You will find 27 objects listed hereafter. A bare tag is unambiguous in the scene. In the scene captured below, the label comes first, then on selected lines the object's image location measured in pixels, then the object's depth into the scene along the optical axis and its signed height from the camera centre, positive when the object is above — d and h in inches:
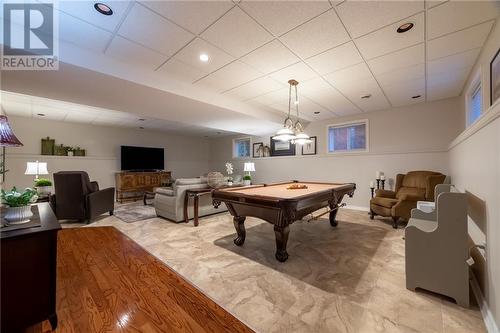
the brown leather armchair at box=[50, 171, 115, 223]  156.8 -23.6
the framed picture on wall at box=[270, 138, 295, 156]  271.1 +25.2
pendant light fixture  121.9 +20.2
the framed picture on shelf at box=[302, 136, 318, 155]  244.3 +22.6
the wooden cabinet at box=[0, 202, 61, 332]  49.8 -28.0
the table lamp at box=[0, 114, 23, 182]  68.6 +10.7
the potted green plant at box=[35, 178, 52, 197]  157.2 -13.8
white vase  56.7 -13.3
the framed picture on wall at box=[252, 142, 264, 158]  304.6 +26.2
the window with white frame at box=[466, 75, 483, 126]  119.6 +41.7
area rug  178.9 -43.8
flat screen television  285.0 +12.6
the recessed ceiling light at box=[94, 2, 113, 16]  70.6 +55.6
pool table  89.6 -17.8
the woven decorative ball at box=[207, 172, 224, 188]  178.5 -11.3
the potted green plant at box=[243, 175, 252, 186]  210.7 -13.4
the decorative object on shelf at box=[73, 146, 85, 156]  250.7 +19.5
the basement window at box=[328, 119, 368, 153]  213.0 +32.6
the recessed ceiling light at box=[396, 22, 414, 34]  81.5 +56.0
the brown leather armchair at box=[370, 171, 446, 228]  144.0 -20.9
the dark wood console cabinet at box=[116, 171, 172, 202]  268.2 -21.6
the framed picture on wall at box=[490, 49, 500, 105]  83.1 +37.0
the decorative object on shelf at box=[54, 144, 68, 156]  238.6 +19.9
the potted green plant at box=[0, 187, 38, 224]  57.1 -11.0
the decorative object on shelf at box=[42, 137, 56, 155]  232.4 +24.0
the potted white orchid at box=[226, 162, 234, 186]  196.9 -11.9
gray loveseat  162.6 -28.2
